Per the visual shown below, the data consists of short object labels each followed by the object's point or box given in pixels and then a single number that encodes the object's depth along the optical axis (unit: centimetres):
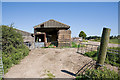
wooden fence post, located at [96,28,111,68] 366
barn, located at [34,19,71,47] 1564
